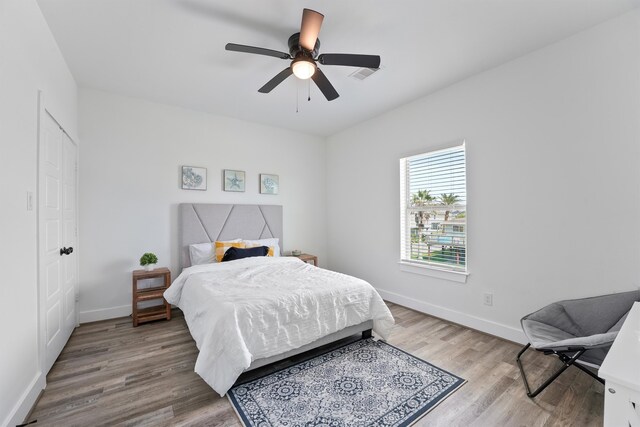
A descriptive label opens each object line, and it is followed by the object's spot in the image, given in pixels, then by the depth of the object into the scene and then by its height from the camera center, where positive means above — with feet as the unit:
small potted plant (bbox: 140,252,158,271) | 10.94 -1.94
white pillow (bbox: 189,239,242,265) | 11.93 -1.82
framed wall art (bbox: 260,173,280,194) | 14.79 +1.64
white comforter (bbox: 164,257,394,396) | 6.31 -2.69
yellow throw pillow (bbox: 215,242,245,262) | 11.98 -1.52
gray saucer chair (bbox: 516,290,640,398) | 5.65 -2.76
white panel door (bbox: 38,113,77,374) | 6.68 -0.65
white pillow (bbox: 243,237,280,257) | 13.04 -1.50
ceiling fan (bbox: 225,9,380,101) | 6.25 +3.97
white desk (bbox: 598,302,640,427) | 2.77 -1.84
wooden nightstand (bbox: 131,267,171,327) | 10.27 -3.19
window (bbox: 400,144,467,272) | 10.58 +0.17
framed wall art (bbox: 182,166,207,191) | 12.59 +1.64
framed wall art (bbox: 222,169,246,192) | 13.63 +1.66
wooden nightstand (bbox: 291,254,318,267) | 14.64 -2.43
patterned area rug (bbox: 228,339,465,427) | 5.65 -4.24
